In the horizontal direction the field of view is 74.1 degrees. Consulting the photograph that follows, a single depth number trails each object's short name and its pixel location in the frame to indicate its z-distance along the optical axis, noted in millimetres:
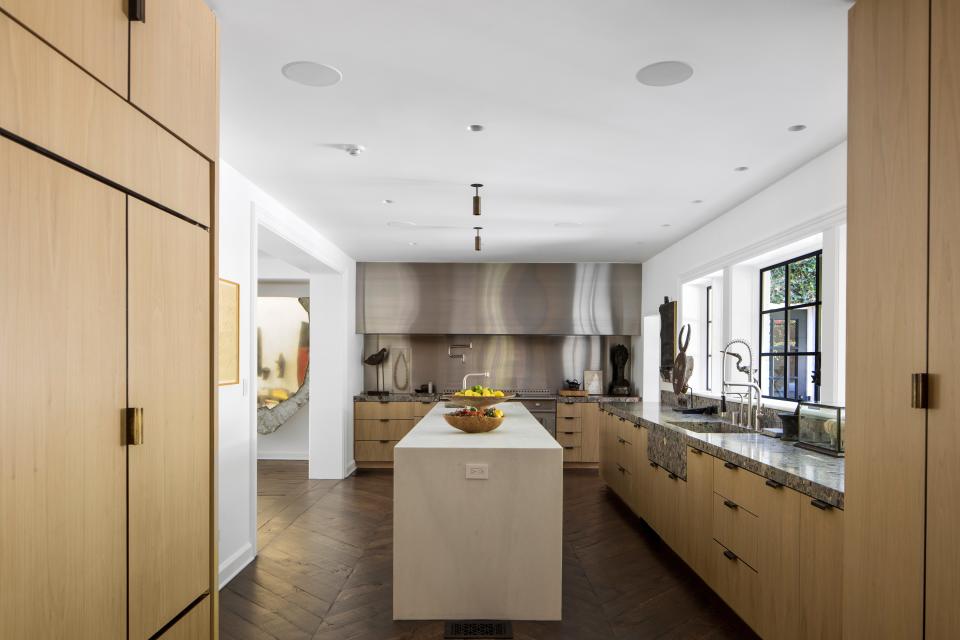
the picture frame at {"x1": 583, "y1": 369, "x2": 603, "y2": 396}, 7988
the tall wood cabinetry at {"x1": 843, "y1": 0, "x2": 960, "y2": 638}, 1588
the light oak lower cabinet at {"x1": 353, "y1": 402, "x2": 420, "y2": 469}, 7285
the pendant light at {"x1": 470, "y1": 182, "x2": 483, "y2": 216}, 3868
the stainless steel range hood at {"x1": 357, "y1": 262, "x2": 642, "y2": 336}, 7699
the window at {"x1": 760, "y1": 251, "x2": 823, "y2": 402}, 4117
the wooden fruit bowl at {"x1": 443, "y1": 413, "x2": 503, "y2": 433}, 3592
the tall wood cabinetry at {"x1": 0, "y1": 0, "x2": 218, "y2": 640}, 1311
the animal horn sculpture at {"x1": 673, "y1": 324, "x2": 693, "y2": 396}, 5492
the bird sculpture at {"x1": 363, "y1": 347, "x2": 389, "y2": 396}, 7820
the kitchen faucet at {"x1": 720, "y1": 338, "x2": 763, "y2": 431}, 4008
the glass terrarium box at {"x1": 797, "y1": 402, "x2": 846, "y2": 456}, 2949
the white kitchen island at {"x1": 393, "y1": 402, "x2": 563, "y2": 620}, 3098
